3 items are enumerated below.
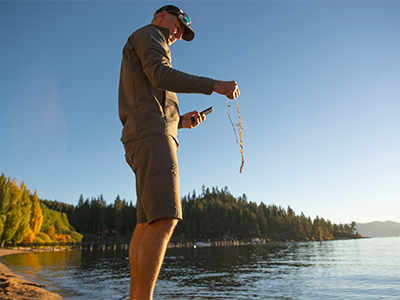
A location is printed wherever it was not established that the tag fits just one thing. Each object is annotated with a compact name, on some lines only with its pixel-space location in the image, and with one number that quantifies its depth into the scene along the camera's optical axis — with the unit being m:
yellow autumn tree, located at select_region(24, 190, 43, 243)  49.84
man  1.49
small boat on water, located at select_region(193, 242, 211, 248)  84.20
